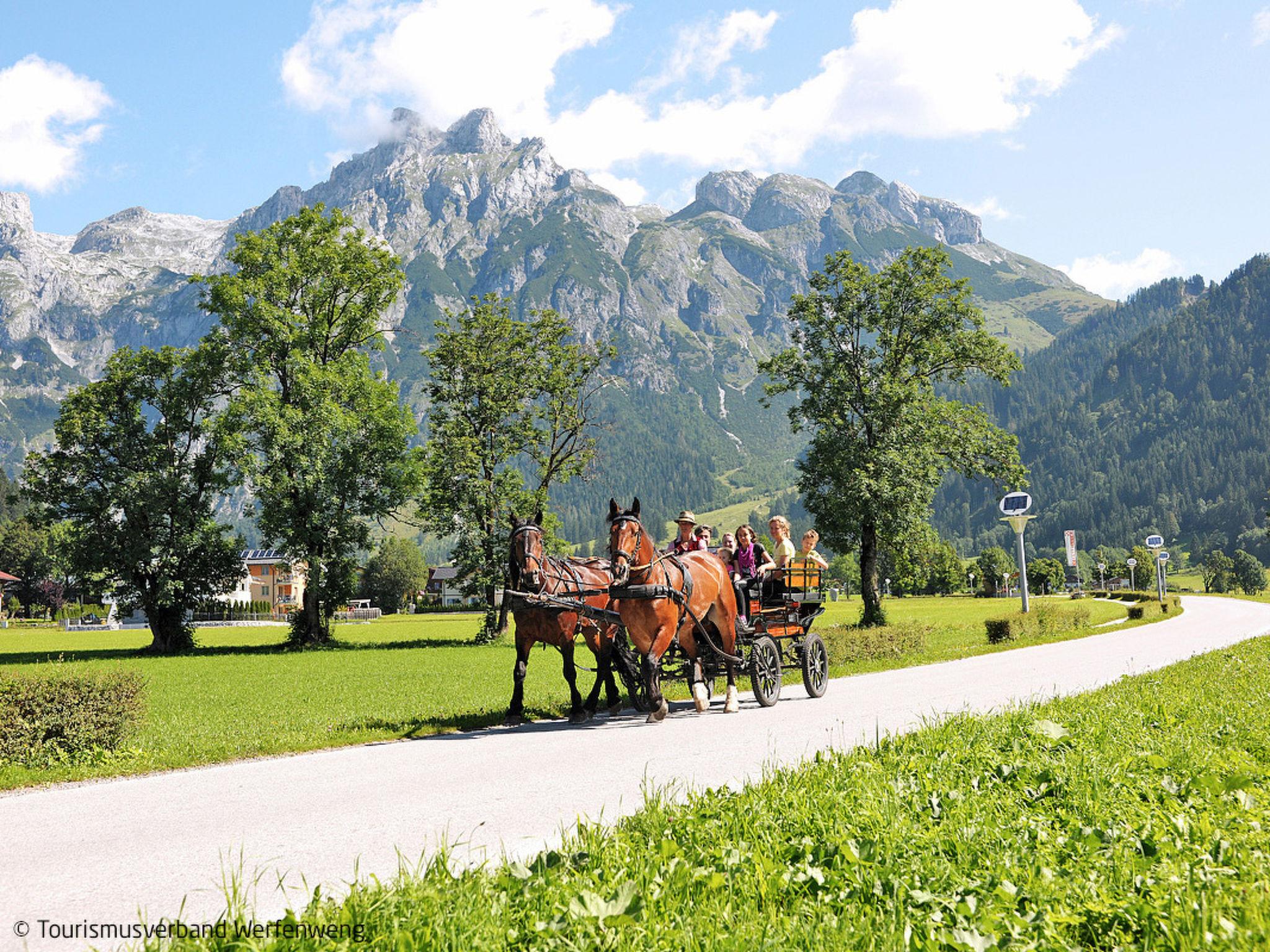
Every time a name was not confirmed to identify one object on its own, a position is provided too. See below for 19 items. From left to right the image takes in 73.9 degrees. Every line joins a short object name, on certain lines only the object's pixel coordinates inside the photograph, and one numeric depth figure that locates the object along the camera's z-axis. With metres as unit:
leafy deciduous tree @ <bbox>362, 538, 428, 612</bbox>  139.38
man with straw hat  14.05
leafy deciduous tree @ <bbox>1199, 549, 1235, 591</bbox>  137.75
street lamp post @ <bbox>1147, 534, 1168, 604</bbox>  47.00
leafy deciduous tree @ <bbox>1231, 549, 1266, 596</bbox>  131.75
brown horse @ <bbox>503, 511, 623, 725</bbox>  12.09
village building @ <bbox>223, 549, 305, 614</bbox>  148.00
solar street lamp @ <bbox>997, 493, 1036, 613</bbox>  30.39
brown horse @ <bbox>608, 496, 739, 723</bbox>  11.62
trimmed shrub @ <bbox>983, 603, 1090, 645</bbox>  29.56
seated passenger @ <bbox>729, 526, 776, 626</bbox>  14.55
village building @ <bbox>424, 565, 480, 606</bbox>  172.85
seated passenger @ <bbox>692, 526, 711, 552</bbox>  14.60
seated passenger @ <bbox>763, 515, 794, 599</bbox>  14.91
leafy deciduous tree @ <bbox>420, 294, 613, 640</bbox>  44.06
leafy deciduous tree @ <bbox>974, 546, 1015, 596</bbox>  138.75
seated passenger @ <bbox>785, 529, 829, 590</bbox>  15.05
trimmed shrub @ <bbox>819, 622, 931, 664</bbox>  21.66
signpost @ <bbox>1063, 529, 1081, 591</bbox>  52.25
